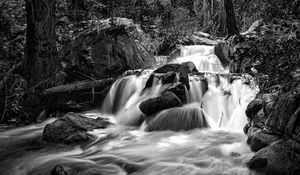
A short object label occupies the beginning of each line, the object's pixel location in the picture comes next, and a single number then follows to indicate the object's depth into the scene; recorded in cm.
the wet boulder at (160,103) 799
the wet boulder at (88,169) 499
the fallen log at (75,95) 925
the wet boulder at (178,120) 757
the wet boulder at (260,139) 496
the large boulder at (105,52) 1096
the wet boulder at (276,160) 425
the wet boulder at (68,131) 696
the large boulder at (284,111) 462
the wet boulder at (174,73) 891
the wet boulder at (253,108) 637
